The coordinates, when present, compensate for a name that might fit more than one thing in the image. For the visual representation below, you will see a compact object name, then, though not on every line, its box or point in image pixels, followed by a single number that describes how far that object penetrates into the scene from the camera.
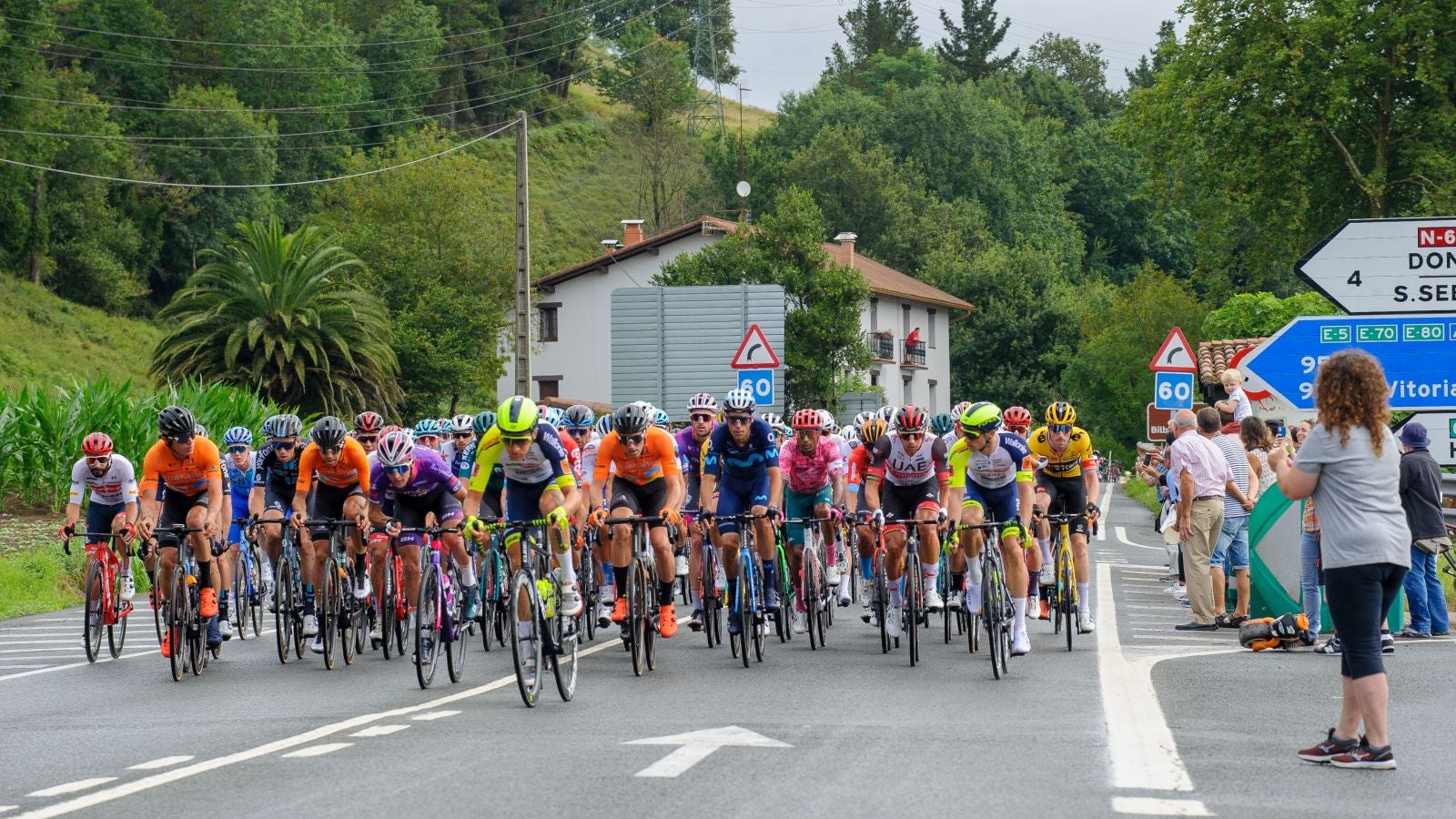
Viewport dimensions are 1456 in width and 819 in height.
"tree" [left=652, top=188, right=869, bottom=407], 60.12
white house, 70.94
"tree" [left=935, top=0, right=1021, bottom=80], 131.12
